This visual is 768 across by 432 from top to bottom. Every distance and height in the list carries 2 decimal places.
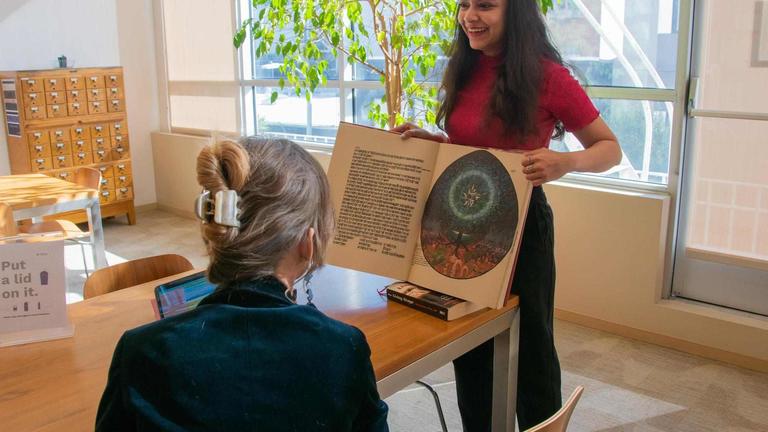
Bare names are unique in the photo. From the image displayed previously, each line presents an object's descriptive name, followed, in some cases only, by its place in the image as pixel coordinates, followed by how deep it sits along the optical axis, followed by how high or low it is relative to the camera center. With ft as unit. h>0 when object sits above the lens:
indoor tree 10.95 +0.62
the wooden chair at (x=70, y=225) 12.54 -2.56
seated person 3.10 -1.16
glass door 9.87 -1.15
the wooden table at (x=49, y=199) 10.89 -1.80
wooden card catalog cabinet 16.99 -1.11
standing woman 5.54 -0.31
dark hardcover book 4.98 -1.56
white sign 4.76 -1.43
